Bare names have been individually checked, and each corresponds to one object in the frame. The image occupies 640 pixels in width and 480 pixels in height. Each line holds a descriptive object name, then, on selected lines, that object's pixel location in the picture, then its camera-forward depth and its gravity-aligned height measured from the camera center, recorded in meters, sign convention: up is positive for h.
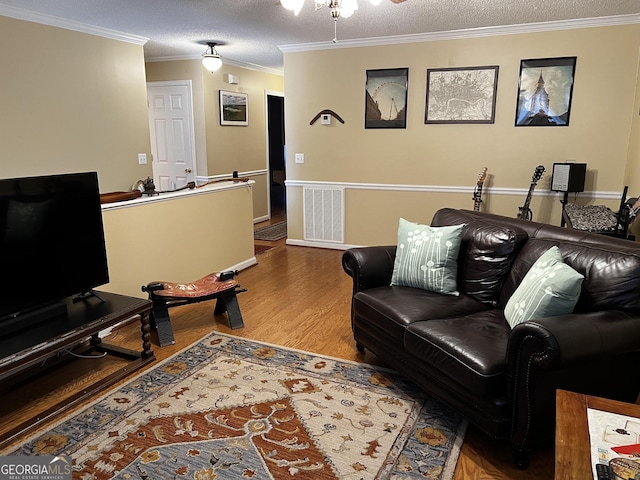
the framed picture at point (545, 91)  4.43 +0.51
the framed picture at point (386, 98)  5.05 +0.50
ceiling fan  2.52 +0.75
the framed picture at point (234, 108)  6.43 +0.49
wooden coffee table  1.35 -0.92
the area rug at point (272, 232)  6.37 -1.26
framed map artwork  4.71 +0.50
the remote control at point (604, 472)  1.29 -0.91
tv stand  2.15 -0.98
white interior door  6.28 +0.13
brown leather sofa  1.84 -0.88
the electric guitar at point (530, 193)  4.53 -0.47
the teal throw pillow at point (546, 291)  2.02 -0.65
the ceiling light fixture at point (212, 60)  5.39 +0.96
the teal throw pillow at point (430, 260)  2.78 -0.70
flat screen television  2.31 -0.55
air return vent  5.61 -0.85
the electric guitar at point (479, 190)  4.80 -0.47
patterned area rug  1.96 -1.34
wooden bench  3.10 -1.05
